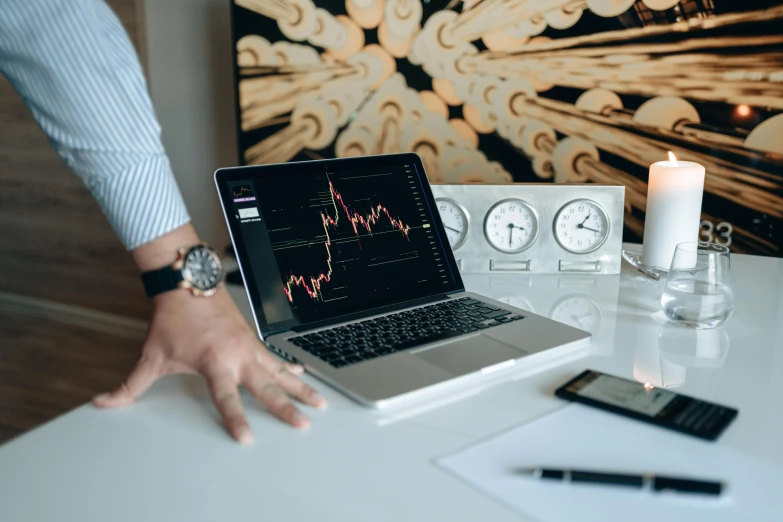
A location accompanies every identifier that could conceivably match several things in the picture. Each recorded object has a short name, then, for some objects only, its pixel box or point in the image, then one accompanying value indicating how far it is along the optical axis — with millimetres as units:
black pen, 607
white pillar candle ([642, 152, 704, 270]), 1181
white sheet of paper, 590
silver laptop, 831
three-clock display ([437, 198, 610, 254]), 1231
